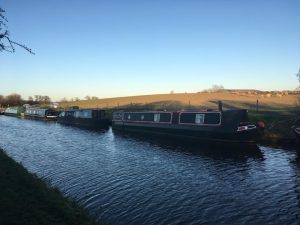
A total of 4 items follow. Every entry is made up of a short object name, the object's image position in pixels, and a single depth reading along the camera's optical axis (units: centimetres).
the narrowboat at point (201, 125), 1965
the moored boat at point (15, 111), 5739
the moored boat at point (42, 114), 4734
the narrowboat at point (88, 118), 3413
